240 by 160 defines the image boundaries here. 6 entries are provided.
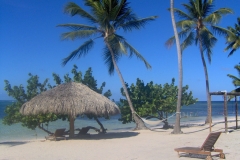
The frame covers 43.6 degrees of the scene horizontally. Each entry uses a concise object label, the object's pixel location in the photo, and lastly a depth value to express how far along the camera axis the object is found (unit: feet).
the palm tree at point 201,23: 48.12
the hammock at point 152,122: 39.32
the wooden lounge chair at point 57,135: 35.67
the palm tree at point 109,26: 41.86
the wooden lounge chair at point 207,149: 21.61
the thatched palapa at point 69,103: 33.19
